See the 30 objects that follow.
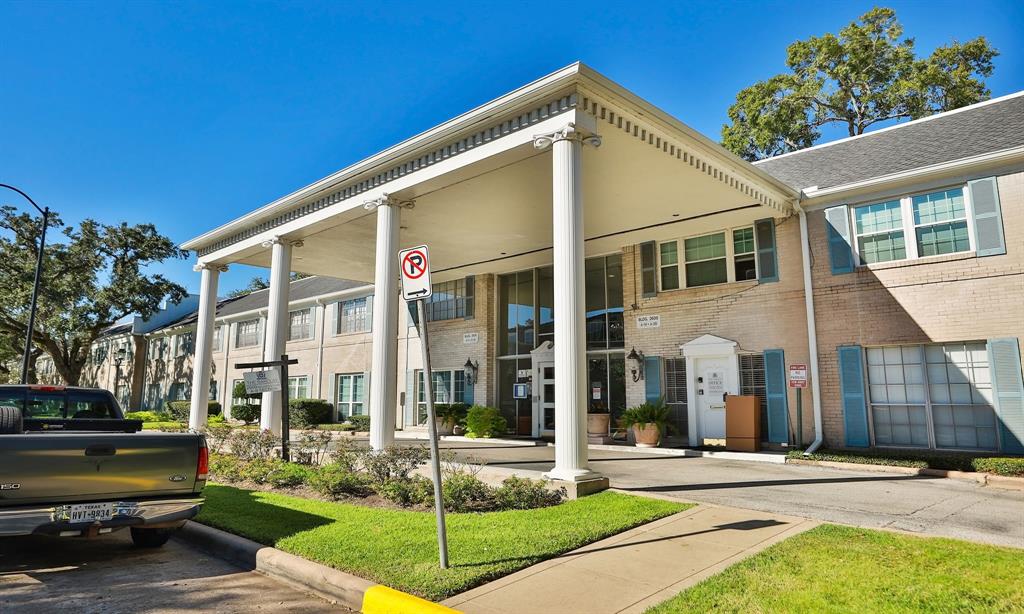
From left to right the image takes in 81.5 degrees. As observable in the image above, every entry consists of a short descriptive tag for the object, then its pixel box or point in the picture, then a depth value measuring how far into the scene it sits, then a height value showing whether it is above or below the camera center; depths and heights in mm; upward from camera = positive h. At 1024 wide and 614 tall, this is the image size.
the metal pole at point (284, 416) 11406 -465
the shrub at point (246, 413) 26750 -922
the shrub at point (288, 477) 9266 -1335
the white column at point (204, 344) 17328 +1444
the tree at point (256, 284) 65312 +11831
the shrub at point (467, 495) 7316 -1311
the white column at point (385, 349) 11414 +818
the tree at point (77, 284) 33781 +6498
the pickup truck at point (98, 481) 4887 -770
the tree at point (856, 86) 26609 +14398
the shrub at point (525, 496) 7344 -1324
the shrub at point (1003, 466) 8914 -1237
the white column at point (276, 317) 14531 +1869
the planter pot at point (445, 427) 19547 -1199
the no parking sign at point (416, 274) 5211 +1034
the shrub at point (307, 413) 23017 -815
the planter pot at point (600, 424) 15766 -929
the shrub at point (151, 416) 25589 -1018
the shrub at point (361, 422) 21750 -1130
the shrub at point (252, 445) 11883 -1049
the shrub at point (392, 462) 8680 -1046
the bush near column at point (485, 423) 18109 -1003
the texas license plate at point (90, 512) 5113 -1025
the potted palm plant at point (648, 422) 14188 -816
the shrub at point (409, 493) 7680 -1324
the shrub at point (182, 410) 29498 -851
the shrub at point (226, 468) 10095 -1316
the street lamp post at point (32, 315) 17516 +2357
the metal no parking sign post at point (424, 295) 4969 +848
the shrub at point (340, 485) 8305 -1313
